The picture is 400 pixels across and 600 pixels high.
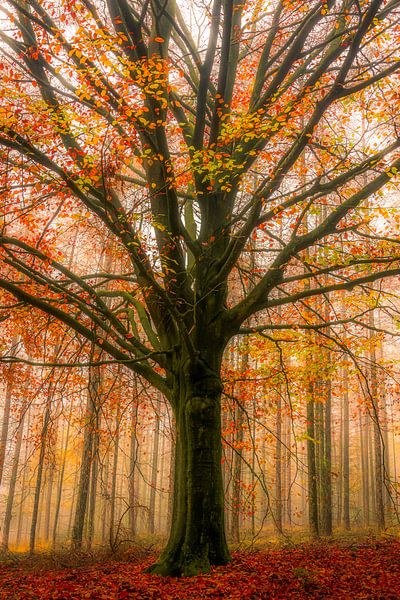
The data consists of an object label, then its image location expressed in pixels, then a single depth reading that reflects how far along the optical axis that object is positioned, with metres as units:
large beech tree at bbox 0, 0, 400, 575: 5.61
